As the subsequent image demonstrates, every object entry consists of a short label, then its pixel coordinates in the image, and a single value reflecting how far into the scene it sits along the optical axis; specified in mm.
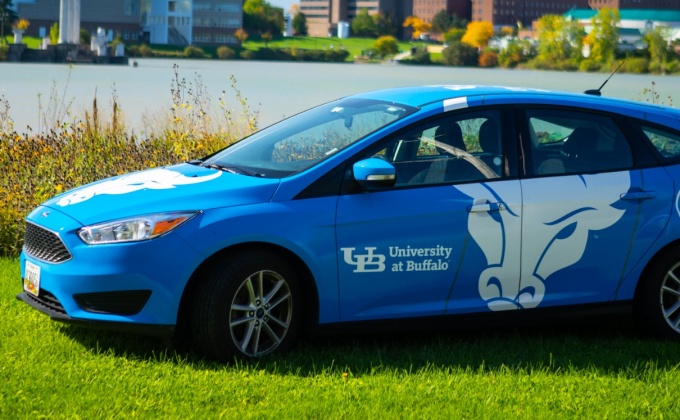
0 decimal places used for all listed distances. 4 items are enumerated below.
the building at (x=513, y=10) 189625
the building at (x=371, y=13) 196000
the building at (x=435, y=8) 193375
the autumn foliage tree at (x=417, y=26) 176250
